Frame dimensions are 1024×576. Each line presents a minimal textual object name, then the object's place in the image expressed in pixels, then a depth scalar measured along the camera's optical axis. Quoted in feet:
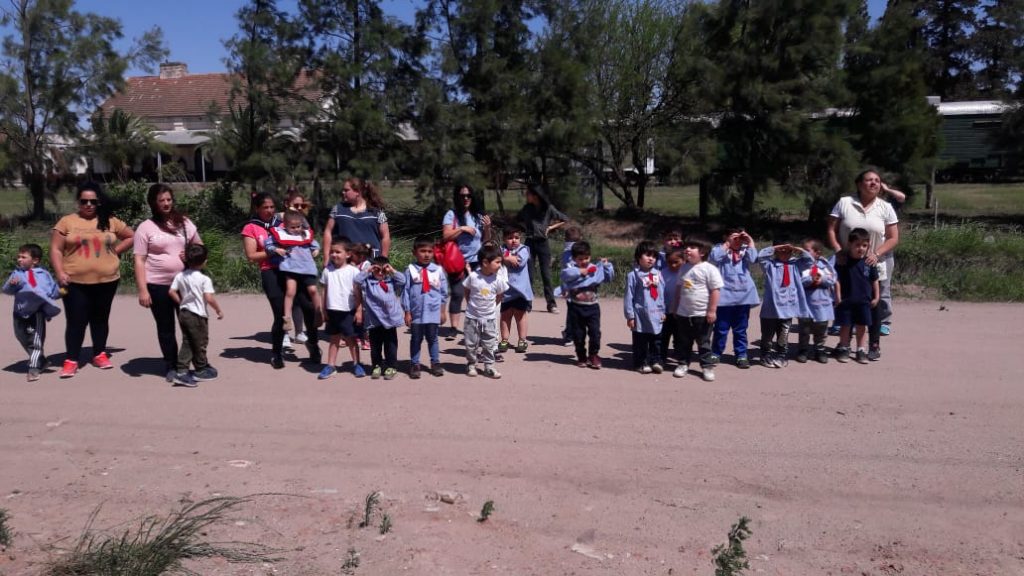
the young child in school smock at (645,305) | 24.49
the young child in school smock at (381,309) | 24.12
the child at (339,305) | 24.70
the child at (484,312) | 24.54
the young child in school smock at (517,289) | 27.43
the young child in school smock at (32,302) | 24.72
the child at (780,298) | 25.49
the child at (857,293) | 25.89
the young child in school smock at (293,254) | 25.79
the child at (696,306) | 24.44
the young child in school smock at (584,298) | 25.38
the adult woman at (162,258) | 23.98
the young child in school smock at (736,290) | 25.58
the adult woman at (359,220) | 27.89
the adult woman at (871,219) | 26.89
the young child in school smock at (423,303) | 24.54
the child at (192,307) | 23.76
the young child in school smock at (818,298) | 25.71
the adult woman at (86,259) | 24.58
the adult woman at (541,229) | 34.71
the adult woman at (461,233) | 29.35
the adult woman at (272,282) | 25.77
